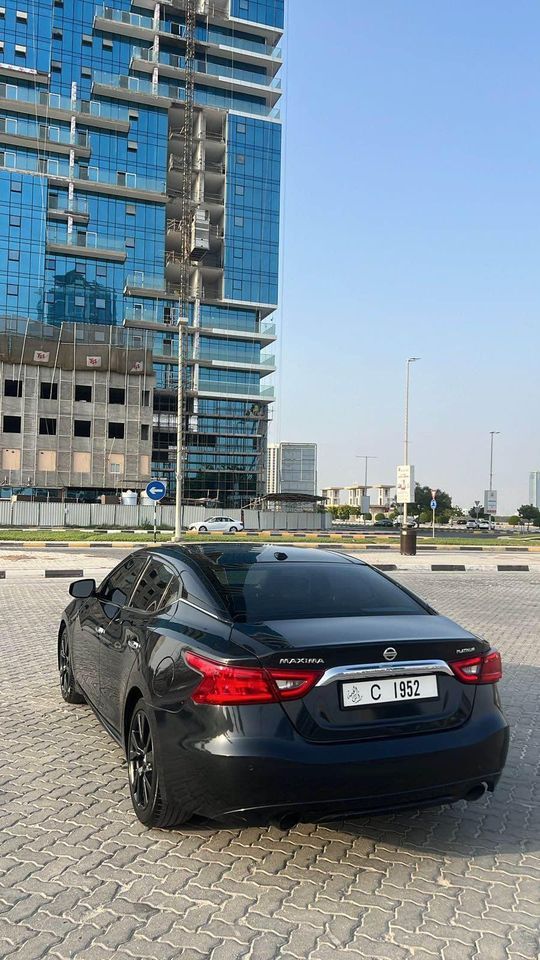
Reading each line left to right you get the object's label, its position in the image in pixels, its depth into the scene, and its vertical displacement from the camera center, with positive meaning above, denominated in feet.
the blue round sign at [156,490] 82.79 -0.63
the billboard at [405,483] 103.24 +0.86
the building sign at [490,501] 214.28 -2.73
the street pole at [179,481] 96.31 +0.50
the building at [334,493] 551.96 -4.13
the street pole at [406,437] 132.77 +9.19
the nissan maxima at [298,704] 10.50 -3.16
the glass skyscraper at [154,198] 242.78 +94.76
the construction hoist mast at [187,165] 256.11 +110.93
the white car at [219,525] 139.54 -7.45
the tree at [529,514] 349.82 -10.09
